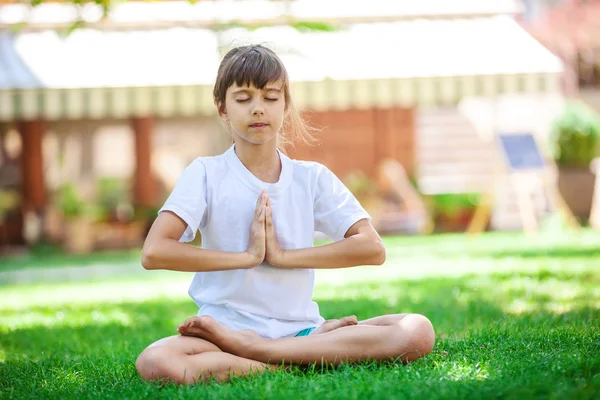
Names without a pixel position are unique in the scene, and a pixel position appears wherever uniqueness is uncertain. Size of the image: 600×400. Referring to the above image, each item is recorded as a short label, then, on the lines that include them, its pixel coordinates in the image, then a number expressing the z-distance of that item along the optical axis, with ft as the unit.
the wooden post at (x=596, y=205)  45.29
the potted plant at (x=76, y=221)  46.52
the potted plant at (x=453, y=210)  51.16
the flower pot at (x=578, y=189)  48.55
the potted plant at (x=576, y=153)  47.96
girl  12.07
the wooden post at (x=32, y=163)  50.72
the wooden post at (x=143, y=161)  51.19
